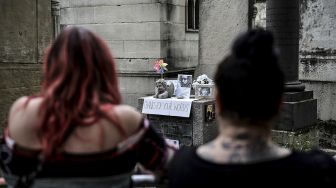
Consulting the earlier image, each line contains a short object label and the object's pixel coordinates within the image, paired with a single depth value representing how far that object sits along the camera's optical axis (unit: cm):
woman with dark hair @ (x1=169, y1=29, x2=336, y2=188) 166
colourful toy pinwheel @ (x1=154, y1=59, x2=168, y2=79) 794
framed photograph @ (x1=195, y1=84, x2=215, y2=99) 762
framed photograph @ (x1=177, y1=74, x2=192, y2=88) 784
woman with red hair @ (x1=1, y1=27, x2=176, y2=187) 180
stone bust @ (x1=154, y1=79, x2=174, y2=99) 777
